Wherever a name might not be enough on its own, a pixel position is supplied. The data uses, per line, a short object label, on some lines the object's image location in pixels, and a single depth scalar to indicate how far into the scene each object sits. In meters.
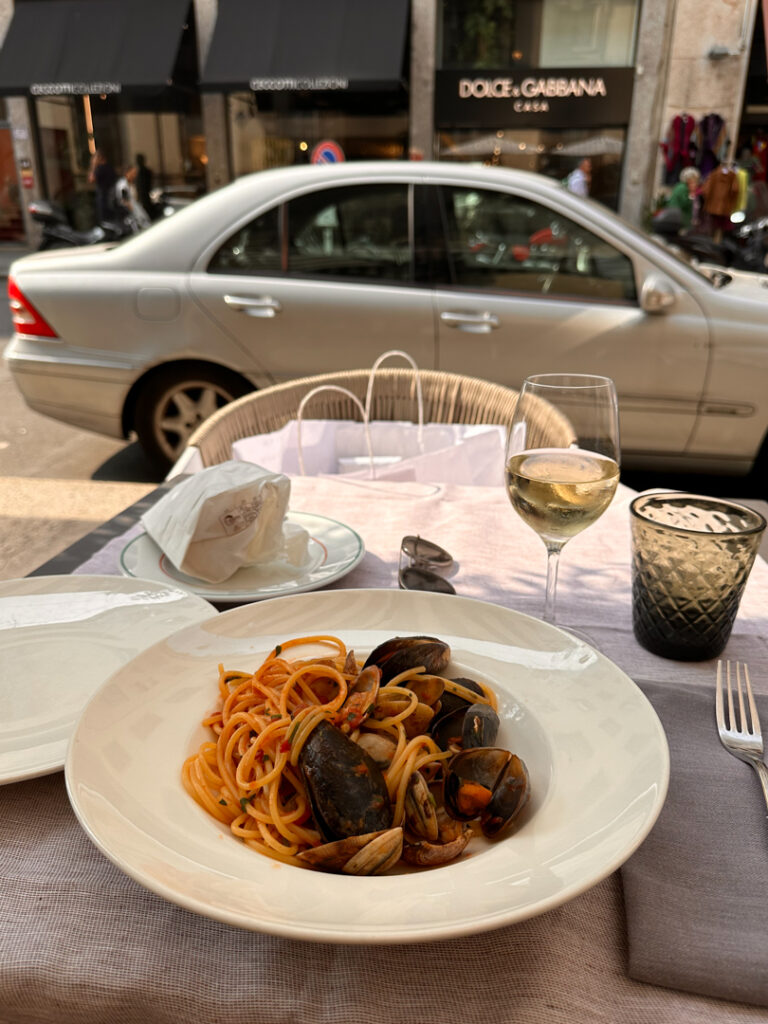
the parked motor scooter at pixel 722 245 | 8.76
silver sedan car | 3.69
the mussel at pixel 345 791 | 0.61
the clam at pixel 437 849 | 0.60
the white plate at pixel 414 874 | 0.54
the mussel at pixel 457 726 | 0.69
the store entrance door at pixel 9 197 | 14.70
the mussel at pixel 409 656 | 0.80
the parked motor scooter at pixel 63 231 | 12.05
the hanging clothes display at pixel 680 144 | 12.14
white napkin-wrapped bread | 1.14
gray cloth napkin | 0.58
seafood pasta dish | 0.61
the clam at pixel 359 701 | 0.71
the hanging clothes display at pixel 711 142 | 12.11
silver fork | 0.78
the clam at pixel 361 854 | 0.58
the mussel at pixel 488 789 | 0.63
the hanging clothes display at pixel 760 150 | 12.58
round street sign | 8.34
